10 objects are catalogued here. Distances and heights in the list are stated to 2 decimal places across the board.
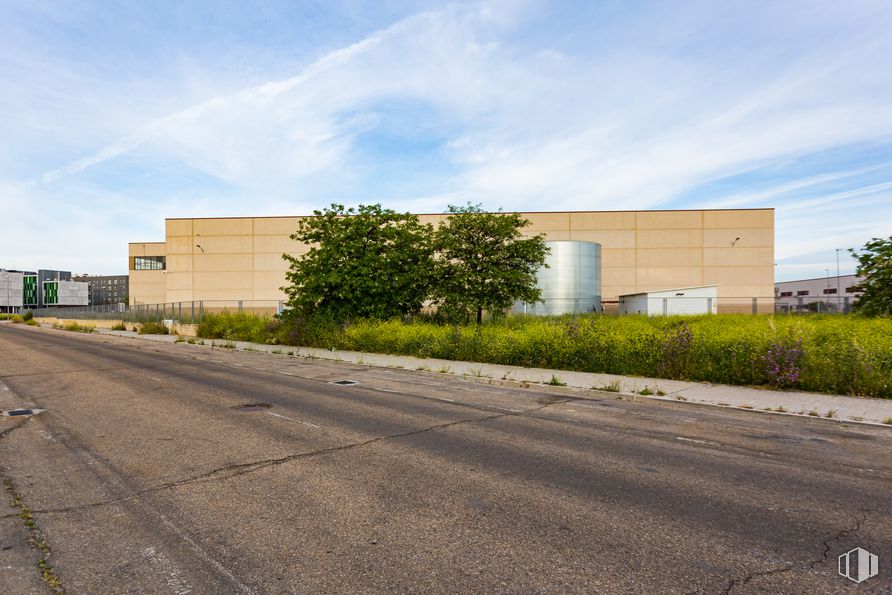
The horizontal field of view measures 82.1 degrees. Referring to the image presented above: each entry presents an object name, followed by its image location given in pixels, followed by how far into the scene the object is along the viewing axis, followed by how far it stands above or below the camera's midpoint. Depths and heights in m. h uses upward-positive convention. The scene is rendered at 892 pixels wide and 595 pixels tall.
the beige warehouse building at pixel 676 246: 45.25 +5.41
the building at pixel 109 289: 191.95 +5.99
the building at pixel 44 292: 123.62 +3.05
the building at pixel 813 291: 31.91 +2.66
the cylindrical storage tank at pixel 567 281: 36.50 +1.88
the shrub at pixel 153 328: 34.84 -1.64
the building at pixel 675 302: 33.59 +0.33
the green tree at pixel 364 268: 22.03 +1.66
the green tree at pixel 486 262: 21.31 +1.85
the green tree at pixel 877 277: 17.62 +1.06
